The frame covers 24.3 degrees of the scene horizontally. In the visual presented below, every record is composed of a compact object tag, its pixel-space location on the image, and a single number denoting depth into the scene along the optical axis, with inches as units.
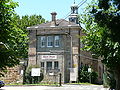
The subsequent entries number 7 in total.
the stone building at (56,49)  1720.0
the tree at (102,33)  366.0
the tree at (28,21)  2291.3
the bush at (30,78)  1641.2
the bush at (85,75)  1672.0
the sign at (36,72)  1435.8
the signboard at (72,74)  1392.7
